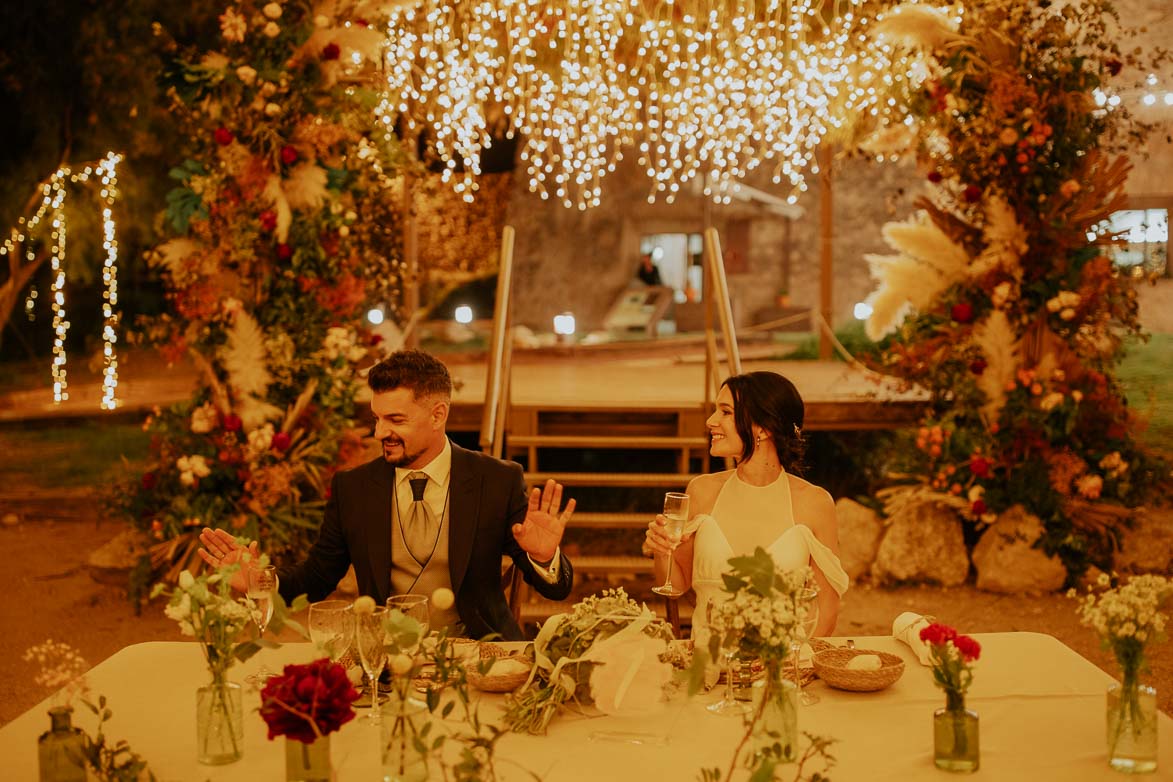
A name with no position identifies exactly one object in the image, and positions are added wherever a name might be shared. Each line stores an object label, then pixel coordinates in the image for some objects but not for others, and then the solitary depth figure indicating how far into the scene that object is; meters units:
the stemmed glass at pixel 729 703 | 2.35
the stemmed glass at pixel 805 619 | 2.07
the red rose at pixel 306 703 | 1.80
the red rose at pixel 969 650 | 2.11
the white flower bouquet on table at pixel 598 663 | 2.22
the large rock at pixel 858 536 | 6.98
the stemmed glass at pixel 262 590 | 2.35
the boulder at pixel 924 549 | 6.80
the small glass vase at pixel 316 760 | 1.93
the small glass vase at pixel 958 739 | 2.08
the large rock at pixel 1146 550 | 6.80
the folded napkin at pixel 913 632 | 2.64
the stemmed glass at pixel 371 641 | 2.14
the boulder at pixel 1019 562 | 6.52
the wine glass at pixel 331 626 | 2.21
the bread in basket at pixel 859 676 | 2.45
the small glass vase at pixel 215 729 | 2.11
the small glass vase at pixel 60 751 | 1.95
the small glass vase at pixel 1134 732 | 2.08
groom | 3.36
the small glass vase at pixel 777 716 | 2.05
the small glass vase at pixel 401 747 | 1.91
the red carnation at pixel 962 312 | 6.58
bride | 3.43
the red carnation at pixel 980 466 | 6.48
